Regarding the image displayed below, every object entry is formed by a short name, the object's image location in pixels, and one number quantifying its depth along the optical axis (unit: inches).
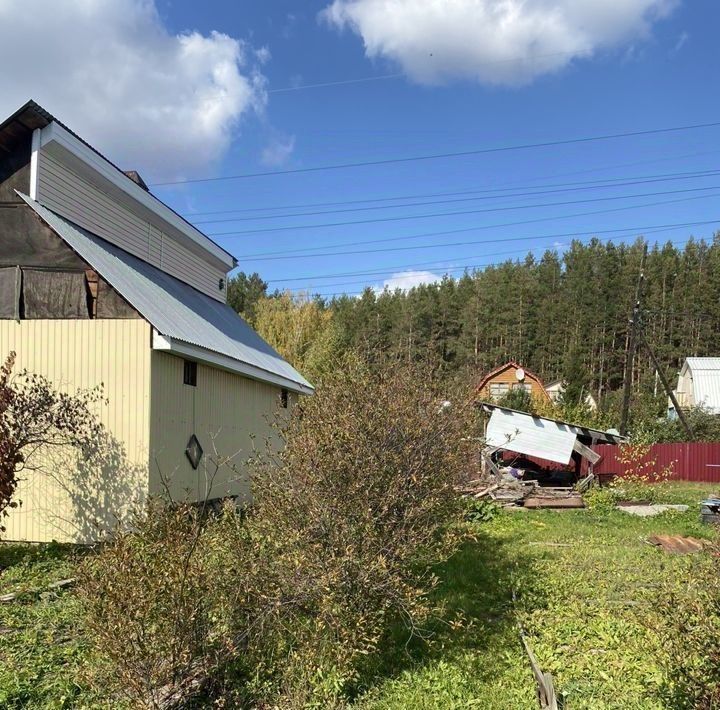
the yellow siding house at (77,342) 351.9
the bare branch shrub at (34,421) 285.1
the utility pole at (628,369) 1040.5
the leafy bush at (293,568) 151.9
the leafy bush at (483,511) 530.6
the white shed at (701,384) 1505.9
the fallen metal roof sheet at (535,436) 732.7
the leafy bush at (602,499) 627.5
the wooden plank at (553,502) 630.5
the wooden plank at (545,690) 161.5
